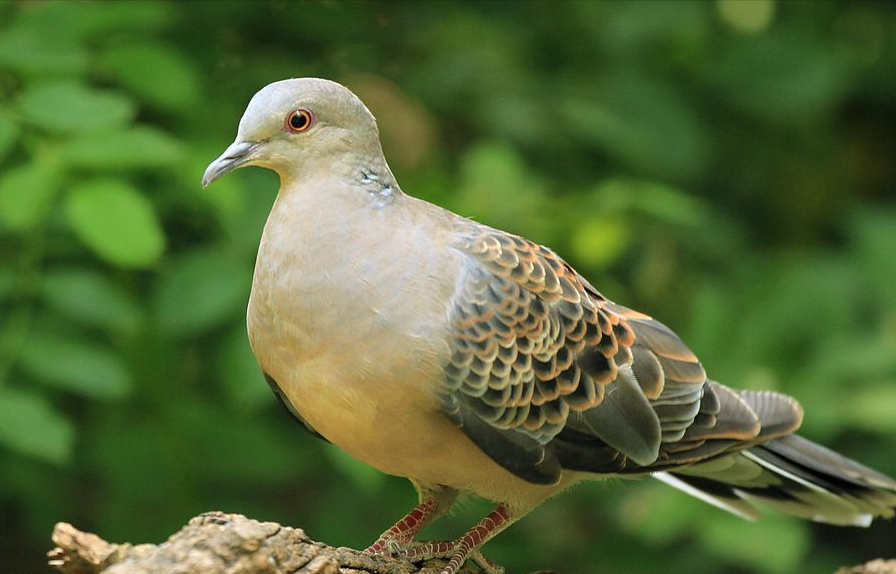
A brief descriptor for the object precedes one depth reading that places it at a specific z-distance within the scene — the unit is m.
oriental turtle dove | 5.94
